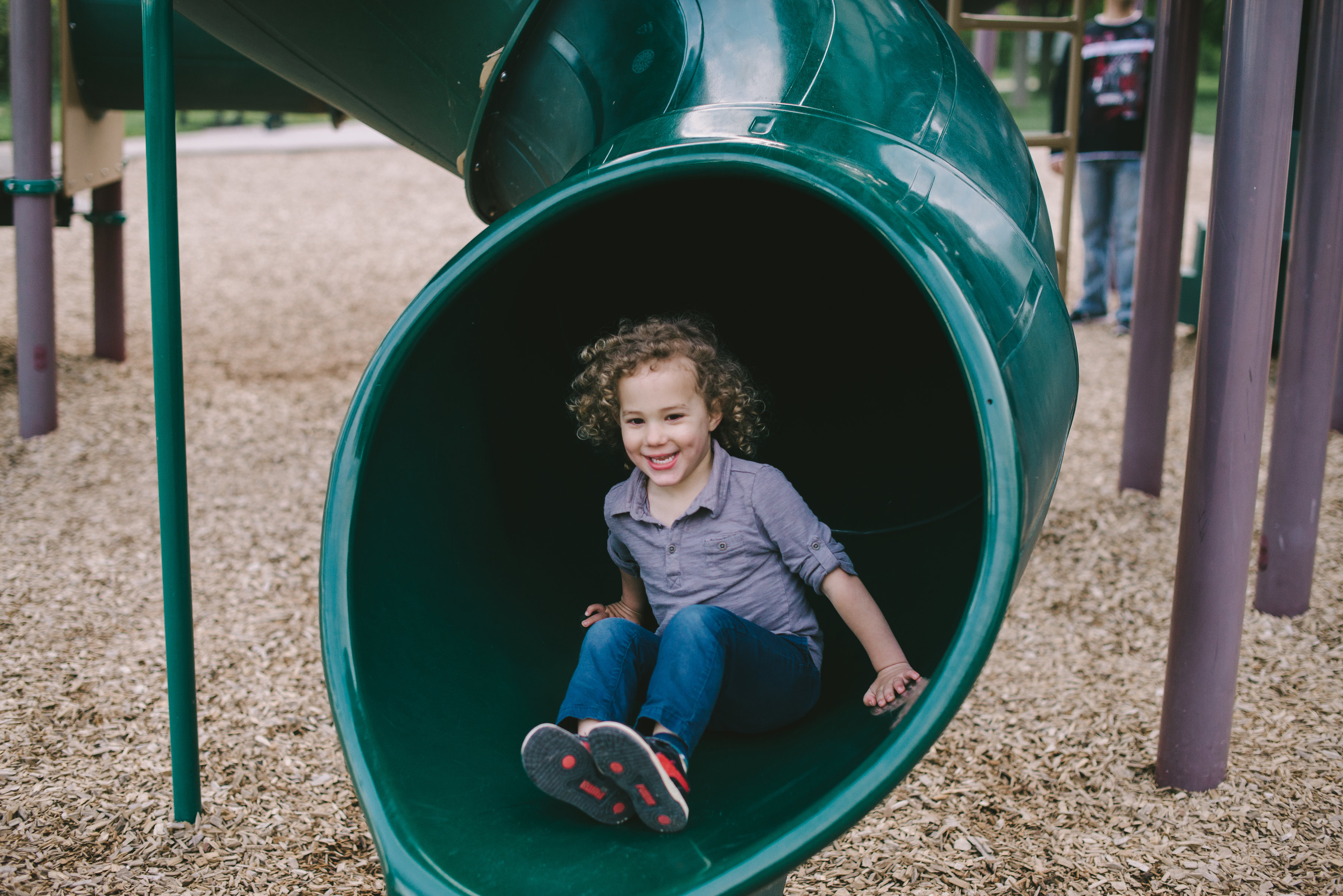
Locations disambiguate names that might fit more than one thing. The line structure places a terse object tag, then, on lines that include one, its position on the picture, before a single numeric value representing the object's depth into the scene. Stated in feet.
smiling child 6.15
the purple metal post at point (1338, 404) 14.76
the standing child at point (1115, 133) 20.03
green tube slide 5.48
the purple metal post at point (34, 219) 13.30
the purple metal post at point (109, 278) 16.88
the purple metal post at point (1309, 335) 8.61
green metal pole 6.56
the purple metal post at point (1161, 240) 10.73
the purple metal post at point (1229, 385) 7.00
